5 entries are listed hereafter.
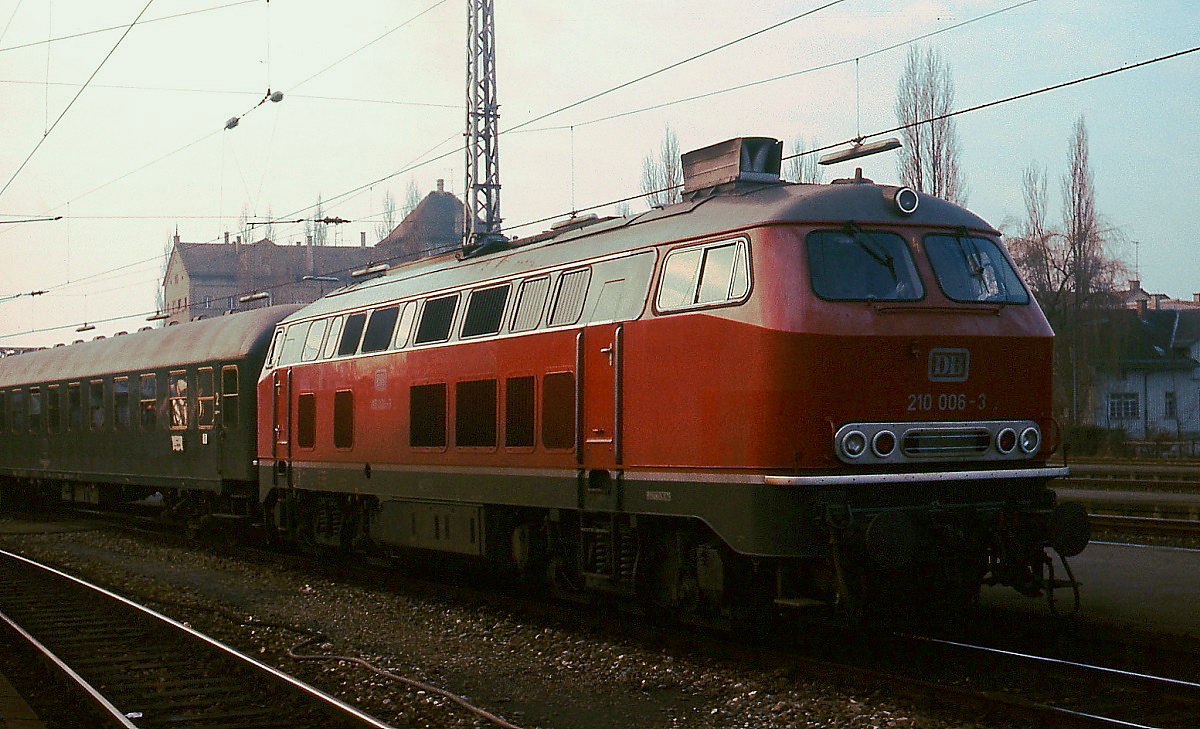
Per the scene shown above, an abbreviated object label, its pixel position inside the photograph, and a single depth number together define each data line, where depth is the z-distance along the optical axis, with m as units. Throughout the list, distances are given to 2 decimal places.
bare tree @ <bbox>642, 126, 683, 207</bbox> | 47.50
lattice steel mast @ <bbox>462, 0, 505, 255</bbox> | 25.38
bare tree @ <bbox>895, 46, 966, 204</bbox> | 42.16
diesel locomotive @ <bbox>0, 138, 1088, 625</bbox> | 9.43
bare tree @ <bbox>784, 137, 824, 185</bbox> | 44.50
